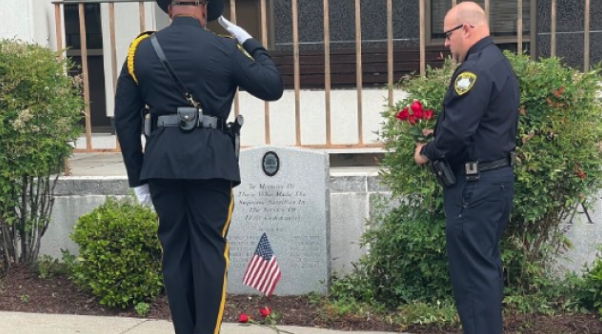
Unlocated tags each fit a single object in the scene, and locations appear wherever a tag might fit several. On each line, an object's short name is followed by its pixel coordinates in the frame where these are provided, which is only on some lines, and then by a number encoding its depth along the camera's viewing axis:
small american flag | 6.00
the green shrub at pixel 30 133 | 6.08
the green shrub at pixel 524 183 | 5.29
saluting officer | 4.44
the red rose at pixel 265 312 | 5.69
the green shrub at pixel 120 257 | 5.84
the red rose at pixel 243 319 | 5.67
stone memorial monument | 5.99
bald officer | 4.48
